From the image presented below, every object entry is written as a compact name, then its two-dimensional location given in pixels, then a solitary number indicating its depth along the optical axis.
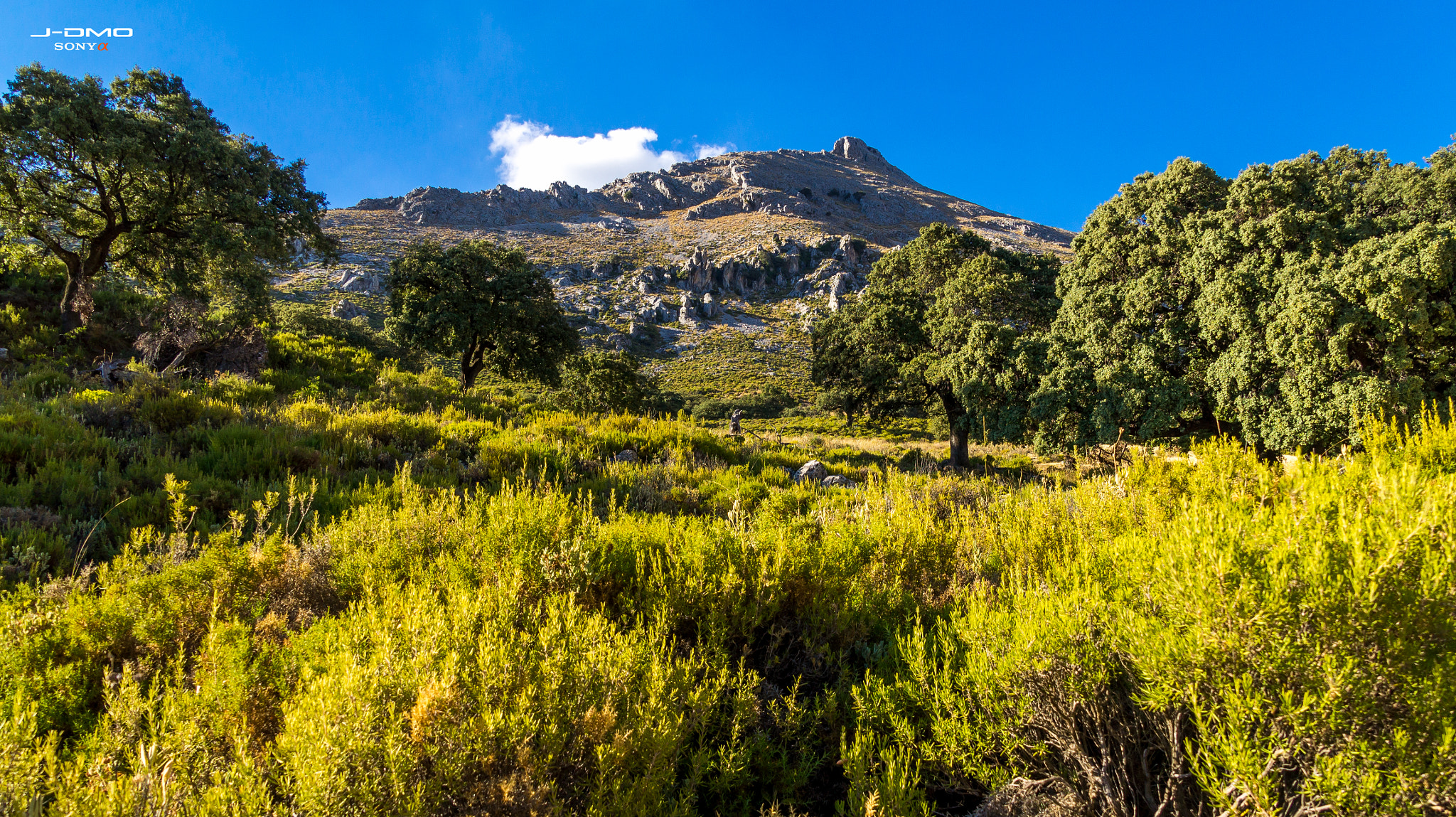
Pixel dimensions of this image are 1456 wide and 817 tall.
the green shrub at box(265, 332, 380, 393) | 10.45
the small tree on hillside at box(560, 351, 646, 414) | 28.03
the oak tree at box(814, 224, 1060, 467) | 16.45
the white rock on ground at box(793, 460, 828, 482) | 8.91
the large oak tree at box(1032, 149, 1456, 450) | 10.49
